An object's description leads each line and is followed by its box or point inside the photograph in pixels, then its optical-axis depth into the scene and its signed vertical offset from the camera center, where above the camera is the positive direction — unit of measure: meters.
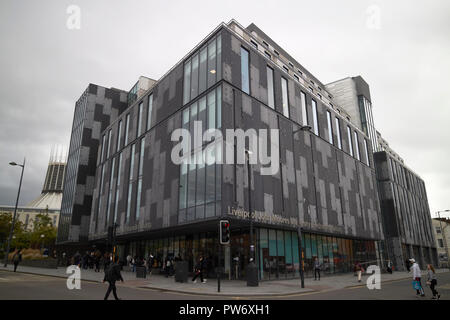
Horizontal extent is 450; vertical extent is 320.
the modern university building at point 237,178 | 24.03 +7.04
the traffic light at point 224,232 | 15.12 +0.83
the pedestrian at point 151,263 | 27.80 -1.16
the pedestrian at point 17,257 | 26.51 -0.56
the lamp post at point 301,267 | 17.52 -1.03
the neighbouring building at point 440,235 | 83.12 +3.39
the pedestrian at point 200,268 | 21.05 -1.26
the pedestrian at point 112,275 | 11.05 -0.87
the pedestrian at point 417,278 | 13.40 -1.32
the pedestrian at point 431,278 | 12.54 -1.27
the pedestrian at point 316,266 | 24.48 -1.38
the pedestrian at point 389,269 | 35.62 -2.40
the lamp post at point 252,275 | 18.55 -1.54
